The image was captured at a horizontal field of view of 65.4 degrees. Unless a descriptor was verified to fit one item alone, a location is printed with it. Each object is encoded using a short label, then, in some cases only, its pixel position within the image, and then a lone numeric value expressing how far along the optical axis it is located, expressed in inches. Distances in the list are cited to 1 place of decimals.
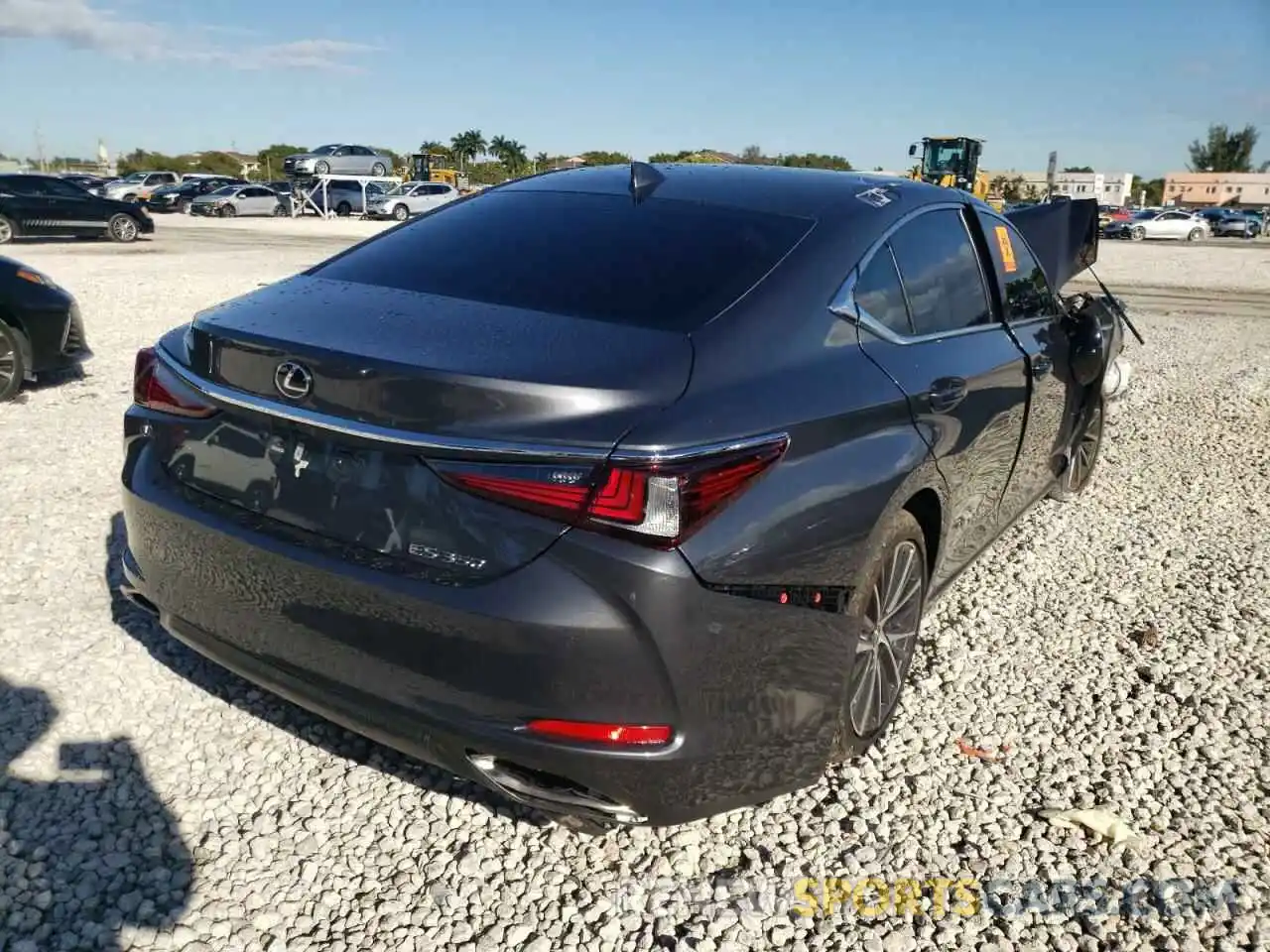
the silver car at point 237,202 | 1459.2
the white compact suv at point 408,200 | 1453.0
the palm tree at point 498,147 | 4028.1
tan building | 3457.2
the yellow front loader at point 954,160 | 1272.3
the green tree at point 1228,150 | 3678.6
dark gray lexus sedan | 76.5
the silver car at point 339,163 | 1565.0
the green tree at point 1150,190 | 3860.7
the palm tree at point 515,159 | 3393.2
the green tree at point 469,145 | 4040.4
